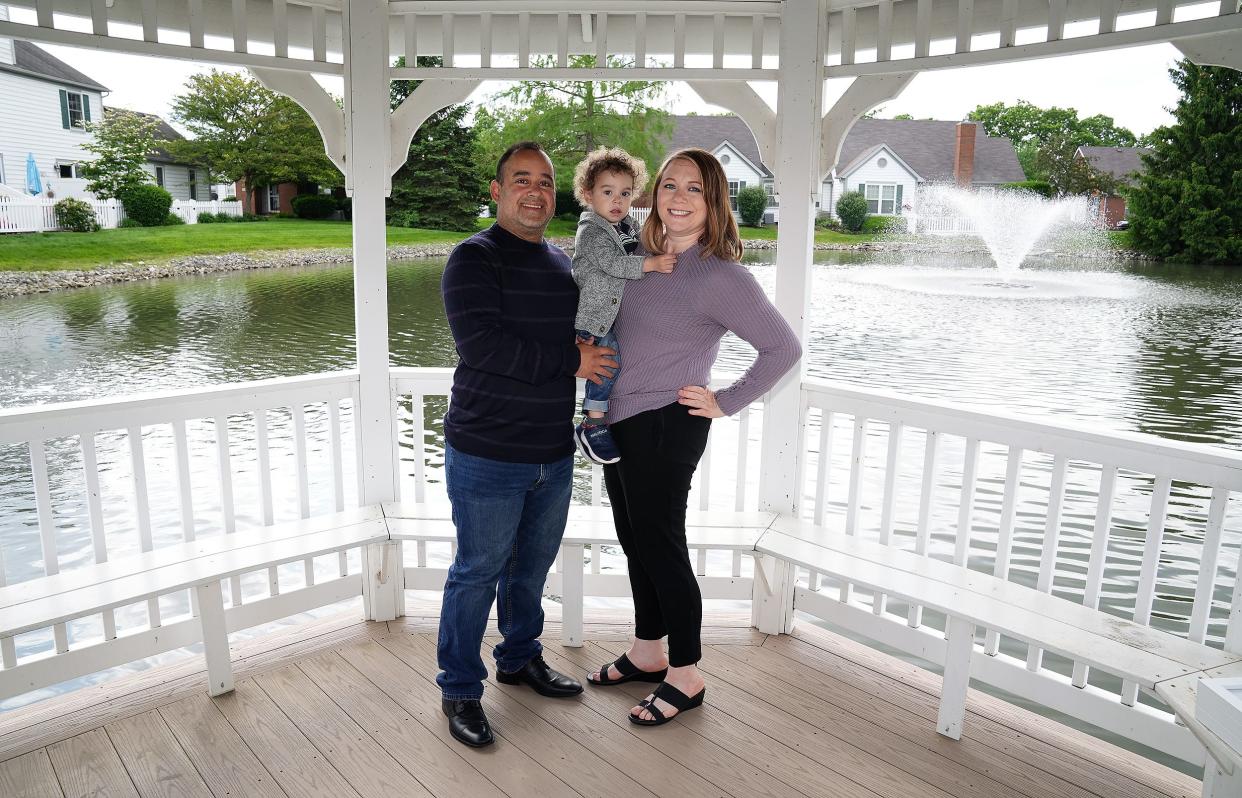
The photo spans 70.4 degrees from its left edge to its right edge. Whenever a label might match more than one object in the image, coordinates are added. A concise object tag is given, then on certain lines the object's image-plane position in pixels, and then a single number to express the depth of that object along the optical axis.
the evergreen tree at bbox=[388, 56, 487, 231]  25.17
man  2.40
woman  2.48
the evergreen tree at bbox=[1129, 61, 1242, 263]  22.38
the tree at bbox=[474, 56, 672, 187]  20.34
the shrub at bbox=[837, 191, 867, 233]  27.80
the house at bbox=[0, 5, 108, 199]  22.30
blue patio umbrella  22.77
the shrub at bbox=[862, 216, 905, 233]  28.70
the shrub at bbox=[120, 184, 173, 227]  22.38
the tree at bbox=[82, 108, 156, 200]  23.50
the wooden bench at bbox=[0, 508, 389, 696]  2.68
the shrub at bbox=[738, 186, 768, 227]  22.50
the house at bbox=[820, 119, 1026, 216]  29.92
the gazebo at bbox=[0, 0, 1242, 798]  2.67
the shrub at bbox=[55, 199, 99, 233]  19.98
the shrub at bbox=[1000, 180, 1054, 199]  30.56
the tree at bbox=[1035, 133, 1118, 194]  28.70
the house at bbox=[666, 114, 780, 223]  25.33
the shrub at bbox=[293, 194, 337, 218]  27.81
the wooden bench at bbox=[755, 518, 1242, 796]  2.32
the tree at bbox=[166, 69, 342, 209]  28.80
